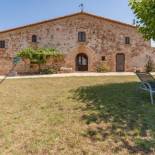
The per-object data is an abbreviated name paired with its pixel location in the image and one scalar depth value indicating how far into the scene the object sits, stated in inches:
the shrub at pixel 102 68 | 536.5
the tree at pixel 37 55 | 501.2
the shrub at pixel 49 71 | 486.1
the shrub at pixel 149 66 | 546.5
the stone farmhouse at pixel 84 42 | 536.2
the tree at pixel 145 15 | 213.5
